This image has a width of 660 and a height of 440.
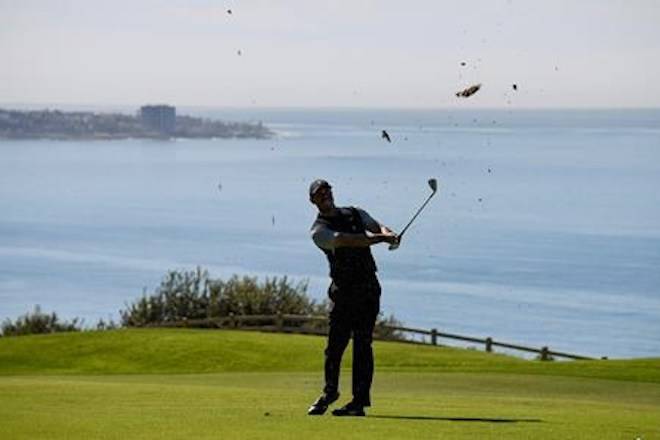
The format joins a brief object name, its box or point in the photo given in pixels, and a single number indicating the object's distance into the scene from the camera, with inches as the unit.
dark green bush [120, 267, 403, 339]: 2282.2
